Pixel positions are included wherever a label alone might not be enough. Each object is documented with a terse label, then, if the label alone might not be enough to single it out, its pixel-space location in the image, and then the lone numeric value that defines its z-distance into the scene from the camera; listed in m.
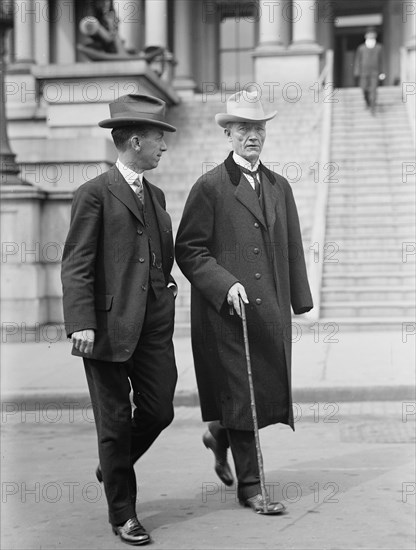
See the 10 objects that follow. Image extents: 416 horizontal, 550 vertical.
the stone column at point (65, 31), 35.94
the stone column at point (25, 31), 33.41
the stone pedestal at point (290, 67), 29.47
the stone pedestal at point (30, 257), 14.19
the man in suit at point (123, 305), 5.03
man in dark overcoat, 5.57
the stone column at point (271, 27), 30.12
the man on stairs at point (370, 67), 23.41
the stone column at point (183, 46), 34.28
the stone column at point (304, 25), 29.61
